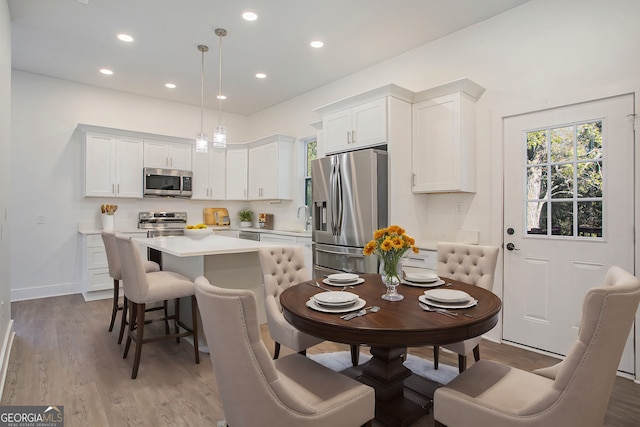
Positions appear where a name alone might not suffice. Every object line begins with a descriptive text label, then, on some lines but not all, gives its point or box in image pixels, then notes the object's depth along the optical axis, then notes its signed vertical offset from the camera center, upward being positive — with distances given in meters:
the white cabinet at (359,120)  3.55 +1.05
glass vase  1.81 -0.35
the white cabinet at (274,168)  5.62 +0.76
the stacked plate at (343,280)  2.15 -0.43
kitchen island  2.81 -0.46
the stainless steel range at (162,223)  5.50 -0.18
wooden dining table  1.37 -0.47
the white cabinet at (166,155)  5.50 +0.96
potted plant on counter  6.46 -0.10
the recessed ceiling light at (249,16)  3.30 +1.92
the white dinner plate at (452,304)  1.63 -0.44
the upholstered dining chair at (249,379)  1.14 -0.59
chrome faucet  5.33 -0.07
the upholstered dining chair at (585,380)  1.11 -0.56
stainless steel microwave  5.41 +0.49
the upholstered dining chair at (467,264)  2.41 -0.38
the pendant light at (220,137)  3.31 +0.73
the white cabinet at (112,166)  4.97 +0.70
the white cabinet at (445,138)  3.30 +0.76
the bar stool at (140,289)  2.53 -0.59
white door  2.59 +0.01
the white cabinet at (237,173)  6.31 +0.73
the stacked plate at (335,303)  1.60 -0.43
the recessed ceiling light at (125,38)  3.72 +1.92
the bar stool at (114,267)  3.18 -0.54
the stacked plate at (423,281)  2.12 -0.42
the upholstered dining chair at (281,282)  2.19 -0.51
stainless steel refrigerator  3.54 +0.07
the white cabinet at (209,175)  6.04 +0.68
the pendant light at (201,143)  3.48 +0.71
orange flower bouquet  1.76 -0.20
